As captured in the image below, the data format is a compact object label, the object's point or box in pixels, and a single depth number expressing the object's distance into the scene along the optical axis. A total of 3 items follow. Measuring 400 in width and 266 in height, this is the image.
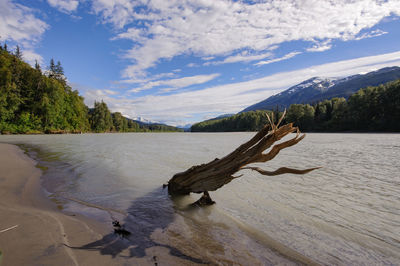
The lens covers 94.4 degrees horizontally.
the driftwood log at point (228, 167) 3.51
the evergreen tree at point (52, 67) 92.45
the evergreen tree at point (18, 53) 81.85
